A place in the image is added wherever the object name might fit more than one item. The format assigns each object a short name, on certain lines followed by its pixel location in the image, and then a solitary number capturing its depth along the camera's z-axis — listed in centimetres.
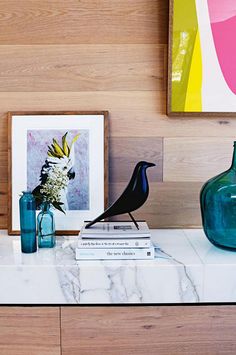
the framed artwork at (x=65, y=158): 189
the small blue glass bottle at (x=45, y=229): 173
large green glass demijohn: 168
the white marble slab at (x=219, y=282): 154
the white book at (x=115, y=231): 161
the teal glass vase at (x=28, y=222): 167
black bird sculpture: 168
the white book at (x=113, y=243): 159
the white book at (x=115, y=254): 160
